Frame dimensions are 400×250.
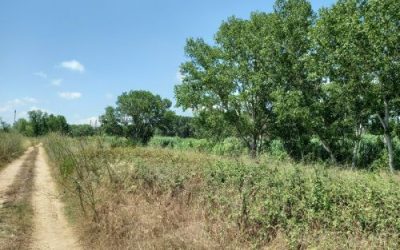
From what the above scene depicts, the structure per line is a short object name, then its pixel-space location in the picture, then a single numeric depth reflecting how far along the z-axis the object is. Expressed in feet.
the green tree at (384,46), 75.56
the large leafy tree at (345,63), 79.10
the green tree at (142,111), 312.50
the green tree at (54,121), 348.08
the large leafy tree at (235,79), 122.31
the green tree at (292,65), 101.81
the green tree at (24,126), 340.06
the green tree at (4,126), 190.29
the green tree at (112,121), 320.50
